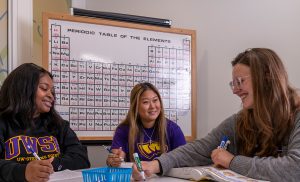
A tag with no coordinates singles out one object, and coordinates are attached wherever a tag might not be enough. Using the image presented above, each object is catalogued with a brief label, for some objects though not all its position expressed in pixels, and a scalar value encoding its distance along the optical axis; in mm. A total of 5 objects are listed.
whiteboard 2426
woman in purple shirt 2193
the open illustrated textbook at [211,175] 1124
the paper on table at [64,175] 1306
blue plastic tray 1039
